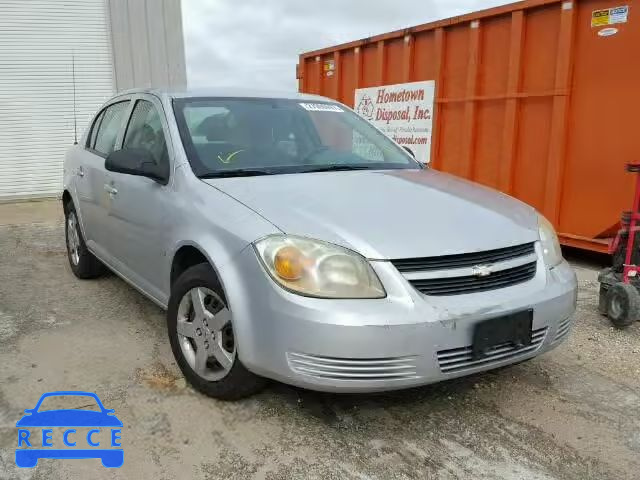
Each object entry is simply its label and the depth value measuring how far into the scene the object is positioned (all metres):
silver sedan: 2.38
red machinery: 3.94
